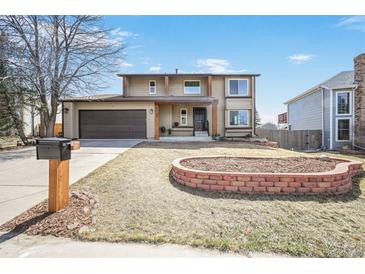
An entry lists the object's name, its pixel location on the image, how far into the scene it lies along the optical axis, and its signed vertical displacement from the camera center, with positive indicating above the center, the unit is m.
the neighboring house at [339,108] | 14.60 +1.68
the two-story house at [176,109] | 15.09 +1.75
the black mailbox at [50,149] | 3.26 -0.26
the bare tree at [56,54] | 11.27 +4.79
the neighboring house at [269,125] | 40.65 +1.18
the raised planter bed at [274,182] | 4.04 -1.02
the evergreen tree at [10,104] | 11.74 +1.71
